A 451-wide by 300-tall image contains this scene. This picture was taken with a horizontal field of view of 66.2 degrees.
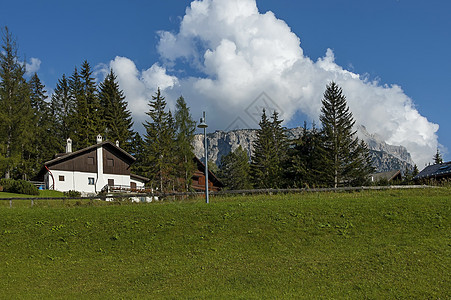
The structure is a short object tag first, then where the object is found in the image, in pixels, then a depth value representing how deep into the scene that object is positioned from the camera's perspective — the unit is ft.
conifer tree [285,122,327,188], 138.41
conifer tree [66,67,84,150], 191.31
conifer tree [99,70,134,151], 200.64
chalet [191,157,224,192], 206.66
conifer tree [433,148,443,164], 272.51
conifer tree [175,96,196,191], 158.20
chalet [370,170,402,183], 230.68
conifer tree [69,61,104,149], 192.03
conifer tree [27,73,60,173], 183.11
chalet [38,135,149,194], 148.46
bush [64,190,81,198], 128.44
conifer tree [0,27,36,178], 144.36
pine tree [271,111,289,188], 201.60
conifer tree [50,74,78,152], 195.31
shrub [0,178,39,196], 123.54
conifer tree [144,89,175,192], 157.79
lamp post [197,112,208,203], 67.16
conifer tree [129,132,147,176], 191.31
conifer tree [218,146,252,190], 244.83
